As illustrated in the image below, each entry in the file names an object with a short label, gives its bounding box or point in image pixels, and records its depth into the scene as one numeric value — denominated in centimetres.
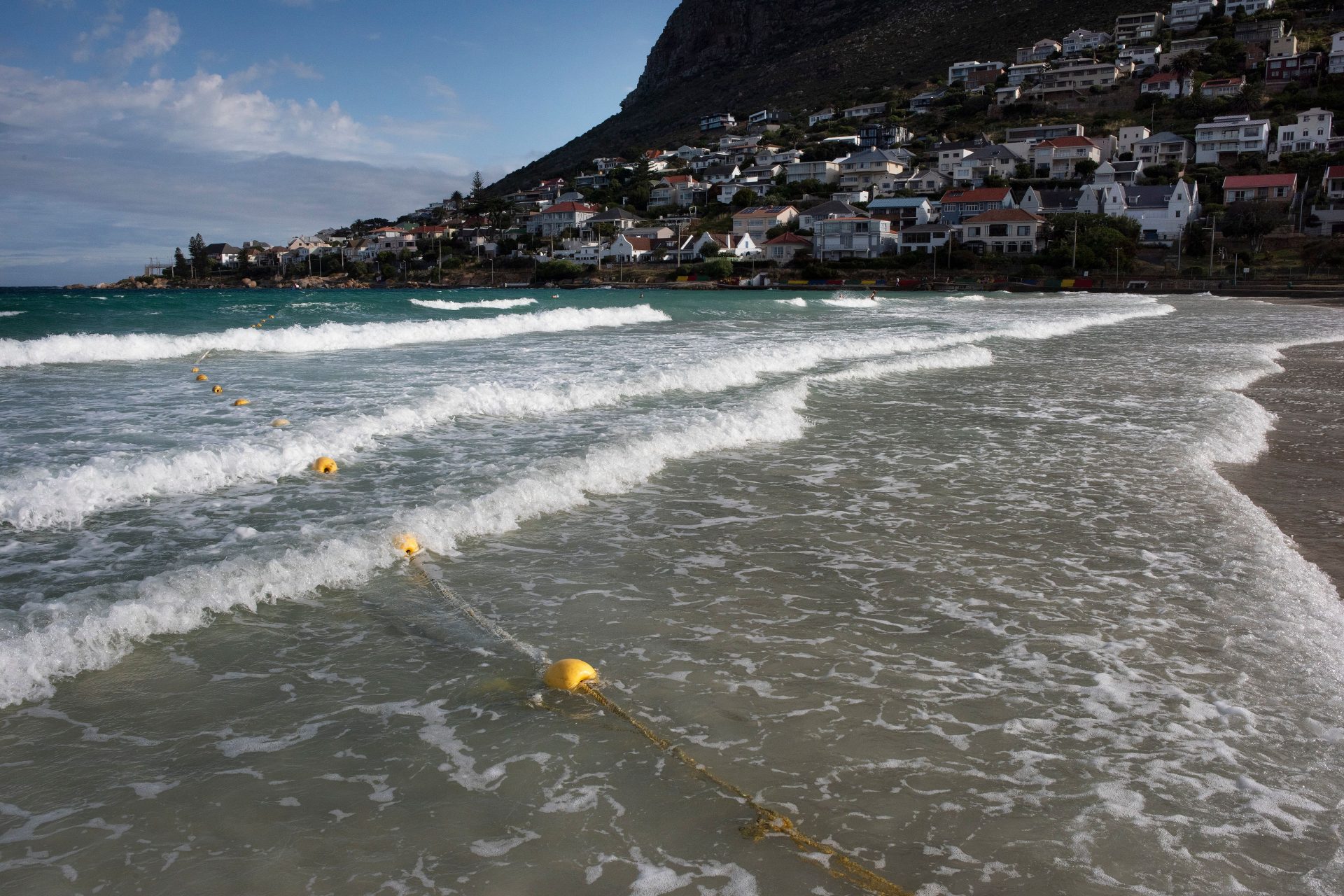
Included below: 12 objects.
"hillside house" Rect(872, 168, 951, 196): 10538
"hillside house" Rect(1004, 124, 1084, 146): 10744
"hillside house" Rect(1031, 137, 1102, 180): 10019
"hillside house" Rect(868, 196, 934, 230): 9500
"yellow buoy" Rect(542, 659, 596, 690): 440
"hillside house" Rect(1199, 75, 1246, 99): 10688
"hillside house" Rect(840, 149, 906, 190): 11125
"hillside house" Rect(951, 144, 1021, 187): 10438
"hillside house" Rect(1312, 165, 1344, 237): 7325
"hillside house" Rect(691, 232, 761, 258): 9838
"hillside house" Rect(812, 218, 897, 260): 9019
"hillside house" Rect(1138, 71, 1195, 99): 11206
